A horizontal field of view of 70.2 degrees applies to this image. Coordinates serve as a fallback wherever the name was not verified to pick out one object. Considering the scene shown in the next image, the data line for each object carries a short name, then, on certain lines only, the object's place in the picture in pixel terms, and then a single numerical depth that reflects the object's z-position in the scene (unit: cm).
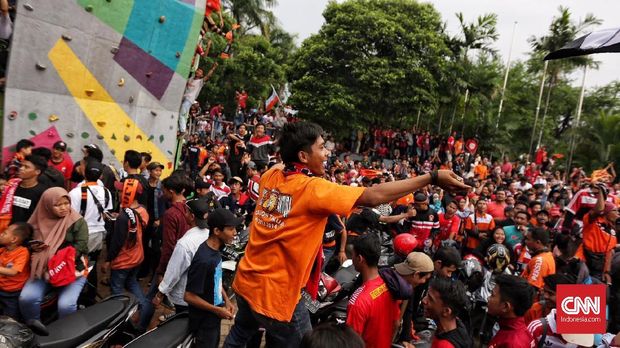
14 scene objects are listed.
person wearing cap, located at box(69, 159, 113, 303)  475
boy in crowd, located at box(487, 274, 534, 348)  297
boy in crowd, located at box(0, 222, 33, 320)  364
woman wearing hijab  376
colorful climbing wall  709
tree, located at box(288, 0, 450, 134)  2244
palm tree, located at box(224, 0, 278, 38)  2817
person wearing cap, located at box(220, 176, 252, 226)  697
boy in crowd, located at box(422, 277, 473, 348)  273
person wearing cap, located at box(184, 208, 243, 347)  325
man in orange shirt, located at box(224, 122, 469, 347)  235
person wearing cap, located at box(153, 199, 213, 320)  375
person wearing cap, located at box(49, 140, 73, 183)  644
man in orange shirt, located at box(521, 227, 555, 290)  479
